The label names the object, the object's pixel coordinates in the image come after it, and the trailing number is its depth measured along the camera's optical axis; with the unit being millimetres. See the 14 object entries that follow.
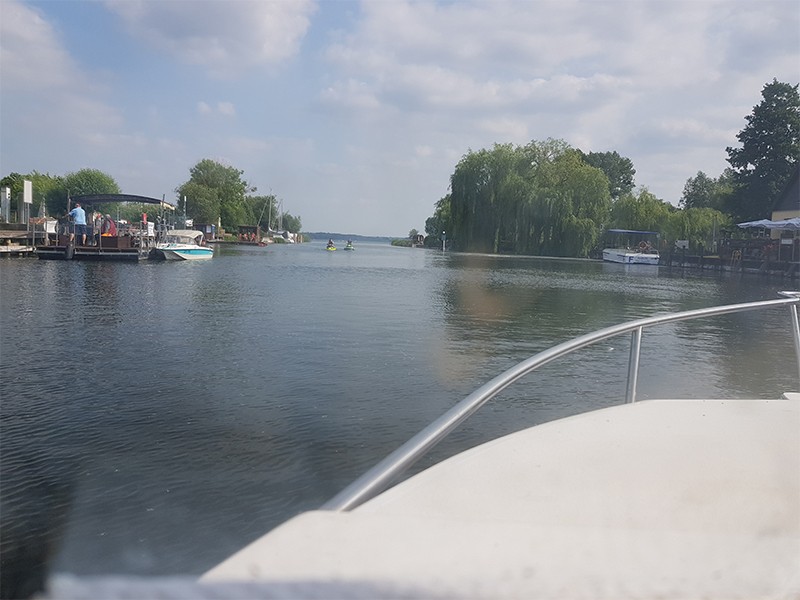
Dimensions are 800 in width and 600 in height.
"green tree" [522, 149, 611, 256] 54781
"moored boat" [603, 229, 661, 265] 52406
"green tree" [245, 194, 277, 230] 117500
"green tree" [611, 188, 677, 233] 62000
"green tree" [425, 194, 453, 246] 64544
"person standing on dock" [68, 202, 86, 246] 35906
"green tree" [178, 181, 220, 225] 90312
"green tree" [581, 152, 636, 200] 97875
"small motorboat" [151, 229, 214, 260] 38125
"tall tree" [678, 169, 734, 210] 77250
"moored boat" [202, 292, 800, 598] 1747
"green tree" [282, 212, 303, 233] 153750
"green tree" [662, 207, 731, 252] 58125
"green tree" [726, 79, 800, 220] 49812
